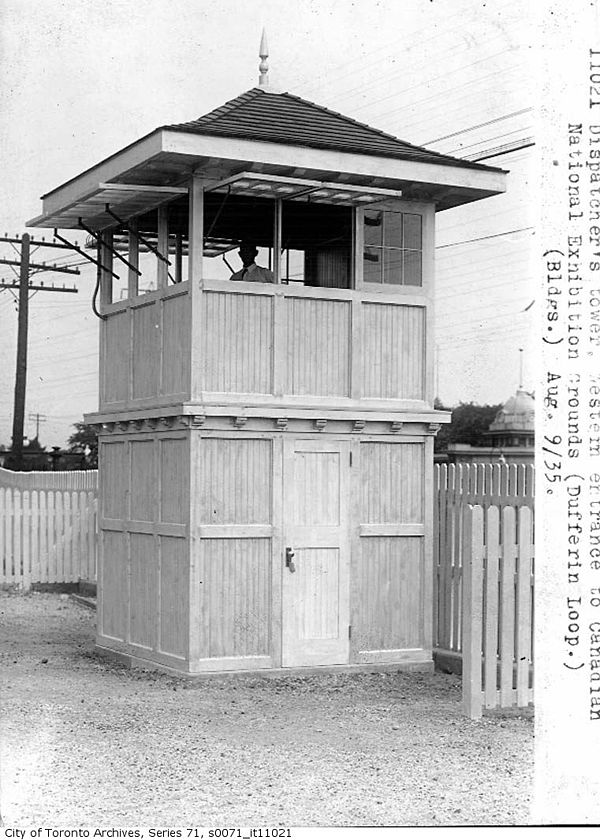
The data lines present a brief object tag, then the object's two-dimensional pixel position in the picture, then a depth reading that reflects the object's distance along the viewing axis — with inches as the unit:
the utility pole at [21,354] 1287.2
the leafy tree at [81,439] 1767.0
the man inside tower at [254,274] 540.4
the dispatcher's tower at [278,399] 496.7
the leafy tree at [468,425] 2144.2
